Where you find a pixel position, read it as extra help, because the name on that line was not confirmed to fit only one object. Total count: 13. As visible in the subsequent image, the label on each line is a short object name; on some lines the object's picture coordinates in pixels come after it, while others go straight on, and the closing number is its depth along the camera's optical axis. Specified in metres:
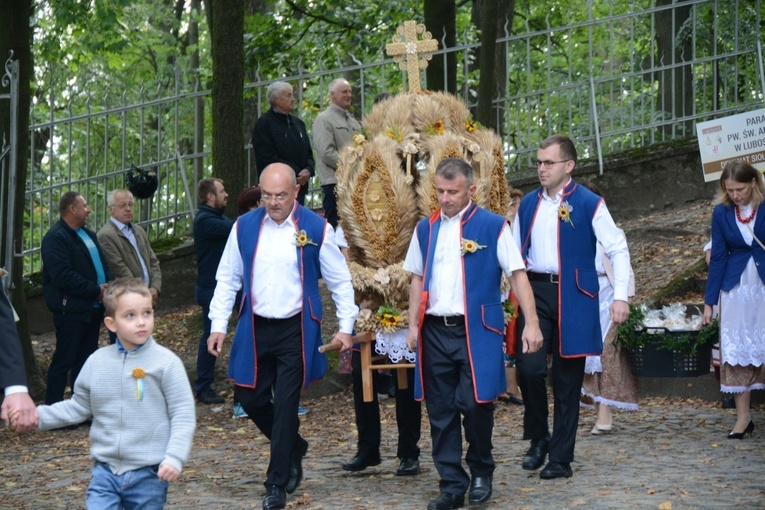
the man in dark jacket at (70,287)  10.48
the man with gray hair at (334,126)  11.90
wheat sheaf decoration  7.86
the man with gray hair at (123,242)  11.16
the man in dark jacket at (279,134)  11.79
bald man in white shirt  7.24
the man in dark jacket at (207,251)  10.98
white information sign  12.76
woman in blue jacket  8.94
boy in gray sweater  5.32
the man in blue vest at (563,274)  7.57
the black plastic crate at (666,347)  9.02
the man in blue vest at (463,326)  6.92
